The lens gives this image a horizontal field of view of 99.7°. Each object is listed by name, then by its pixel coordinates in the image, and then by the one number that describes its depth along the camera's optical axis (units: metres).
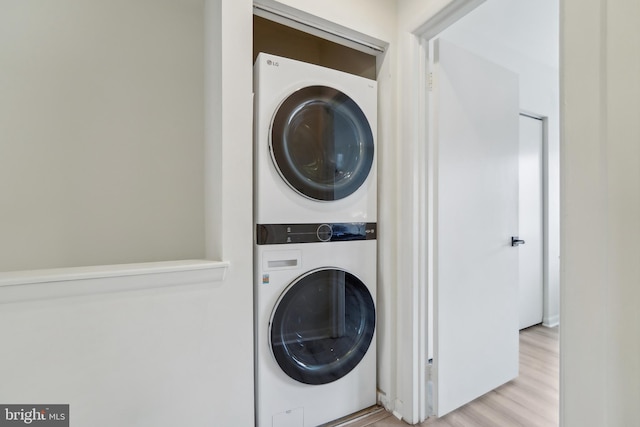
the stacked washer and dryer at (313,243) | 1.25
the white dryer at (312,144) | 1.25
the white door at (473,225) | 1.47
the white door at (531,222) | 2.54
